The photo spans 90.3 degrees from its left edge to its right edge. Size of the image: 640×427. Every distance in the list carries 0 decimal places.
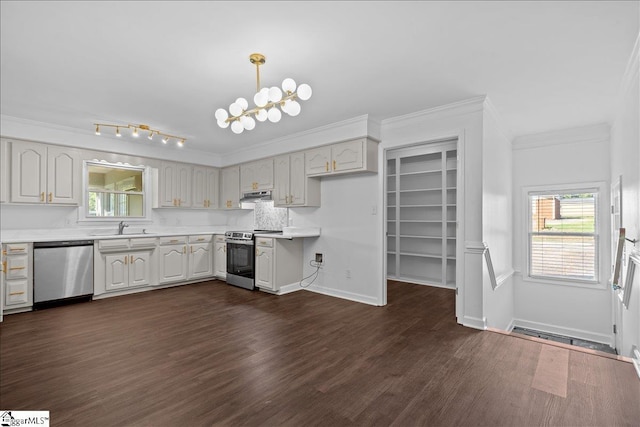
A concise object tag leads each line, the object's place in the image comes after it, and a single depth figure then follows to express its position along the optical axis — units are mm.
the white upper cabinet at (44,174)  4266
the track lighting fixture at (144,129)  4227
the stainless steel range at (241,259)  5176
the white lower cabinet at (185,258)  5320
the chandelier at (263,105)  2328
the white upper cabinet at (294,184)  4910
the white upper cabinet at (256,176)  5517
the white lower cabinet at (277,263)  4863
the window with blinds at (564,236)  4625
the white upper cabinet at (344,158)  4191
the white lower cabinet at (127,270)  4744
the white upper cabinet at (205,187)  6246
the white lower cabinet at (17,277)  3920
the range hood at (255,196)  5535
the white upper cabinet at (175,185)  5762
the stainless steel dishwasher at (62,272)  4133
